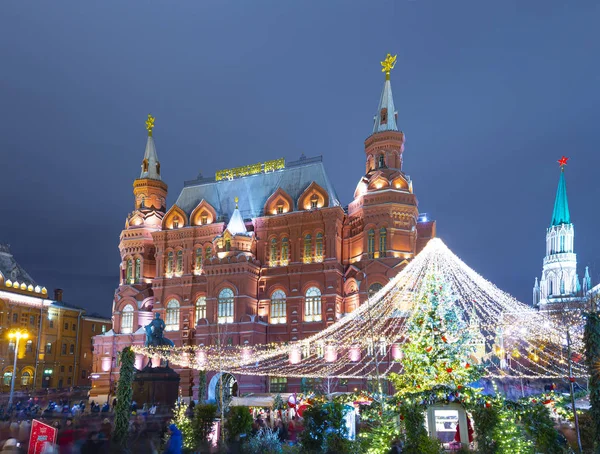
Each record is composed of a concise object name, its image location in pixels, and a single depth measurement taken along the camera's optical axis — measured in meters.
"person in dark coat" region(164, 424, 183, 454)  13.06
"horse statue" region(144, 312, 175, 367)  37.62
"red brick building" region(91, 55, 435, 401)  49.81
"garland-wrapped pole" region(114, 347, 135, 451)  19.98
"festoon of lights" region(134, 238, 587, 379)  26.62
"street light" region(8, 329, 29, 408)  40.81
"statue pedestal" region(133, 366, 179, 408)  29.53
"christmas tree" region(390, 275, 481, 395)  18.66
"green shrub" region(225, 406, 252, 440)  20.89
